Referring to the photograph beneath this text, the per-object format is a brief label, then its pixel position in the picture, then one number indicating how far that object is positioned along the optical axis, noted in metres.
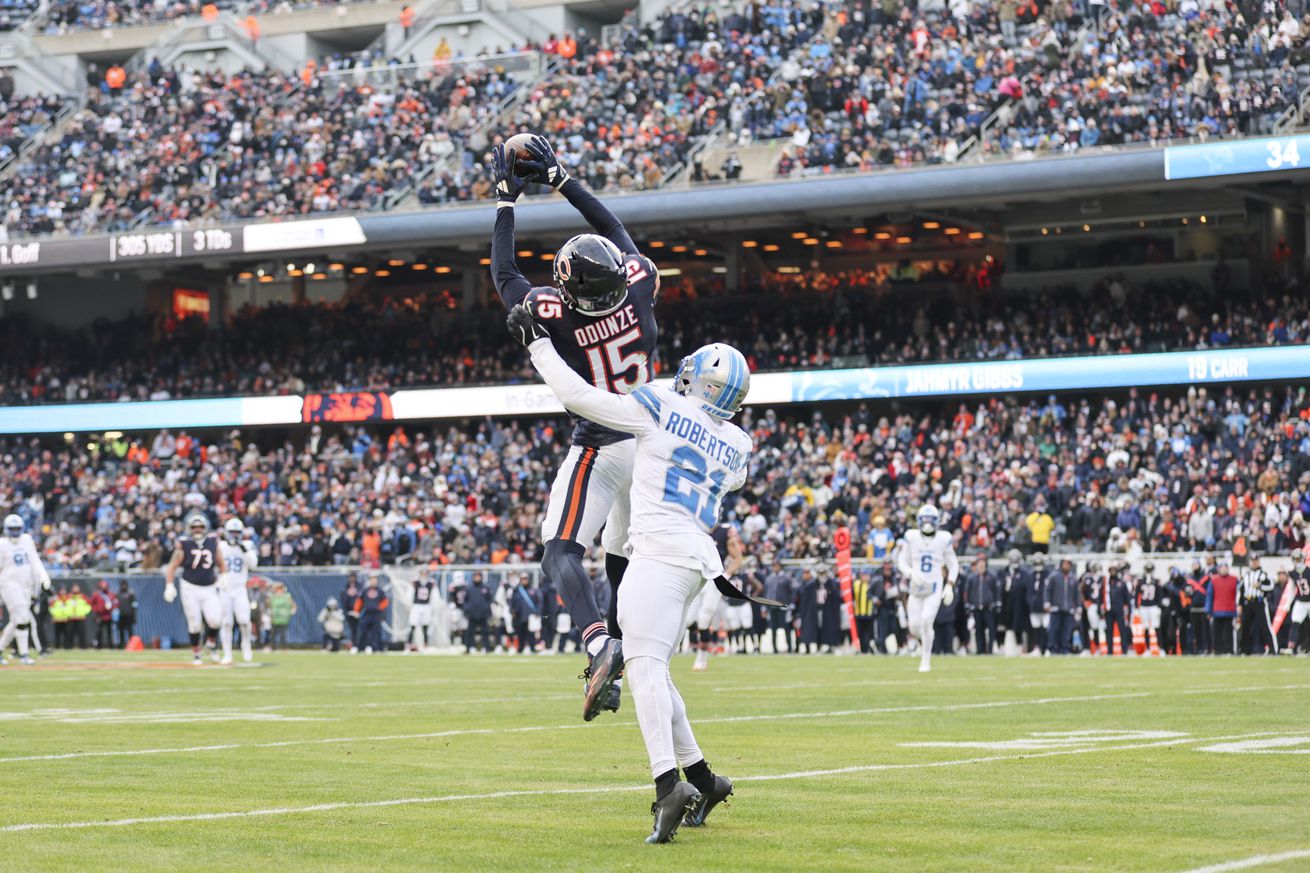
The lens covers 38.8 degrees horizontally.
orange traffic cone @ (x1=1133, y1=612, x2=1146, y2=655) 28.44
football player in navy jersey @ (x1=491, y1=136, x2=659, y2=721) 9.09
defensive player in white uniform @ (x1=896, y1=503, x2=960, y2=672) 22.08
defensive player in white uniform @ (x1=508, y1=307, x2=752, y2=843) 7.13
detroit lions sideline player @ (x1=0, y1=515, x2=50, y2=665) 24.23
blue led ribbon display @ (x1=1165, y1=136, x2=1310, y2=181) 34.34
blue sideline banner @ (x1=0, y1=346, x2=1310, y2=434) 36.03
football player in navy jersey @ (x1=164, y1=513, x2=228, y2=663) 24.19
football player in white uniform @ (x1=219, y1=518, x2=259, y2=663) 25.47
